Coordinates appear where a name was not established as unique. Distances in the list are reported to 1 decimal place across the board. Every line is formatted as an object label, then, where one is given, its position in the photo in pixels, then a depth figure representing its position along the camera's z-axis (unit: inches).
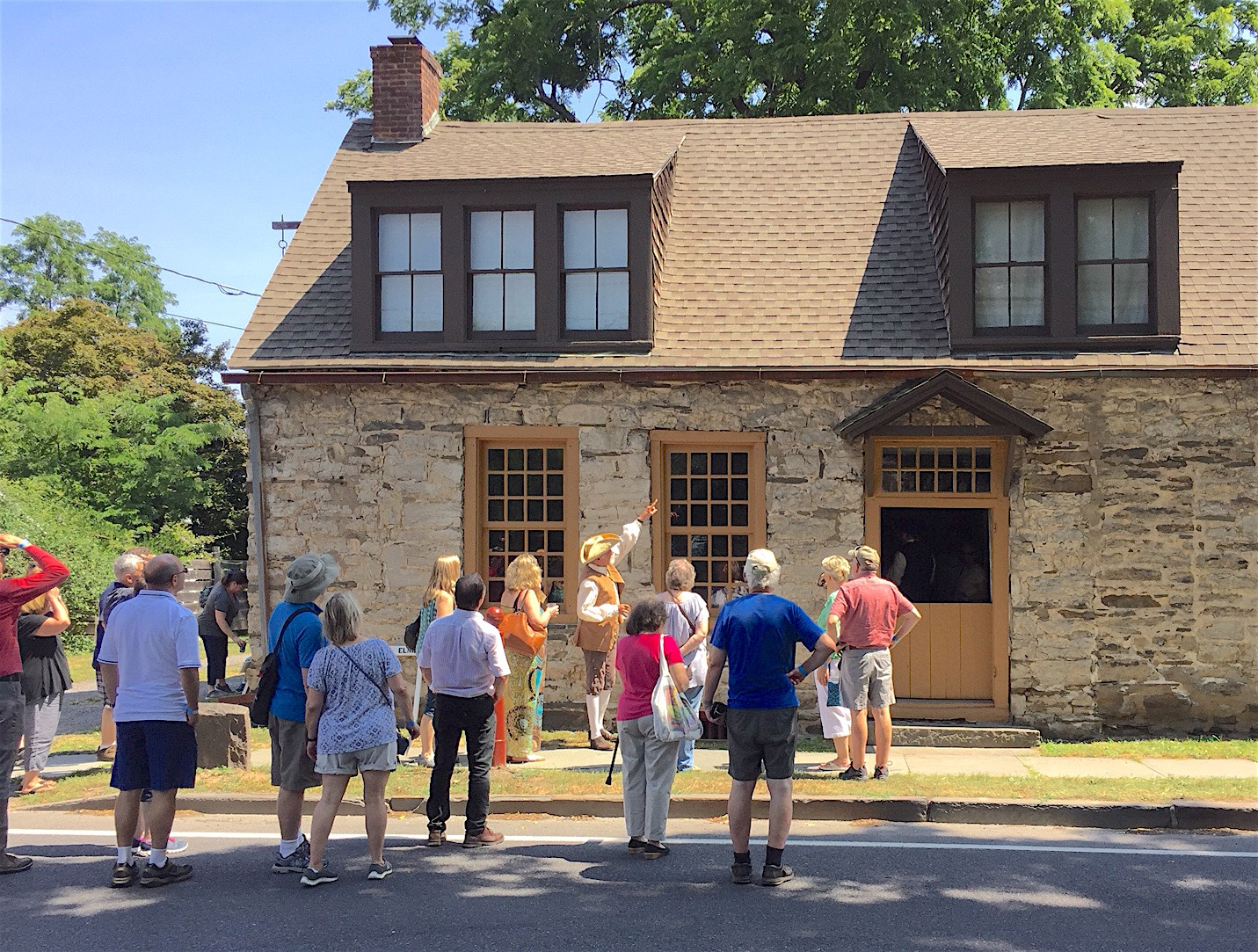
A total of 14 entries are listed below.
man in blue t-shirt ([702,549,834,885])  265.1
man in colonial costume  411.2
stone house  454.6
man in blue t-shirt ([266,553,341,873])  269.3
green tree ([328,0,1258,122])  847.7
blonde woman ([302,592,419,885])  260.4
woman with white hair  368.2
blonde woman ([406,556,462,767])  380.2
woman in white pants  379.6
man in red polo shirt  375.2
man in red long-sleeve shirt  279.3
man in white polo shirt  262.4
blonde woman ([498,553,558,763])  390.6
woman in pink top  287.6
